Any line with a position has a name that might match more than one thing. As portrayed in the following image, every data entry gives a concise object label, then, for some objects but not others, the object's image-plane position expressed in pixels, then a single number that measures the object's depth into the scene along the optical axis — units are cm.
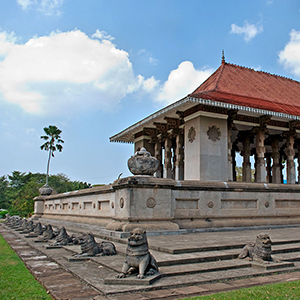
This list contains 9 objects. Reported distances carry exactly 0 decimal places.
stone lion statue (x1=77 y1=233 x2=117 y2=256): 644
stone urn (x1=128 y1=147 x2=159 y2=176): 982
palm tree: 4719
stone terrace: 434
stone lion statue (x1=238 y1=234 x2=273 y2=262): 573
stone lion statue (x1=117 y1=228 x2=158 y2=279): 474
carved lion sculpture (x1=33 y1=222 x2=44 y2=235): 1157
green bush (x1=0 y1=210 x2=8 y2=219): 4634
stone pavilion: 973
